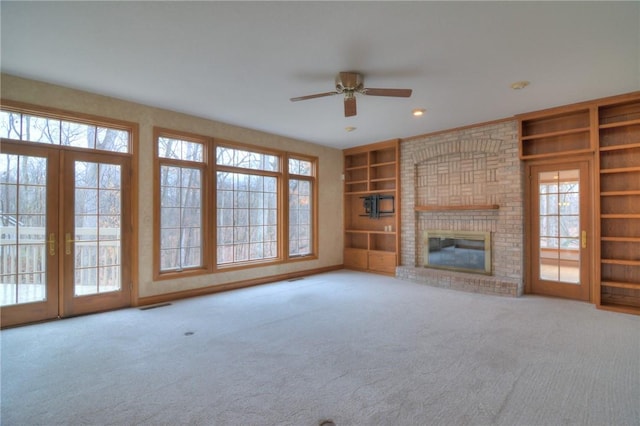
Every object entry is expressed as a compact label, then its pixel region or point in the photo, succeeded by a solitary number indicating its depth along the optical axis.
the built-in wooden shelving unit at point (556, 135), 4.65
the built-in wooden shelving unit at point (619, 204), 4.29
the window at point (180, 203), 4.86
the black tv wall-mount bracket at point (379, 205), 7.02
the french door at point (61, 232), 3.68
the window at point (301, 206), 6.73
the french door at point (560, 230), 4.70
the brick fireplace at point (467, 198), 5.20
